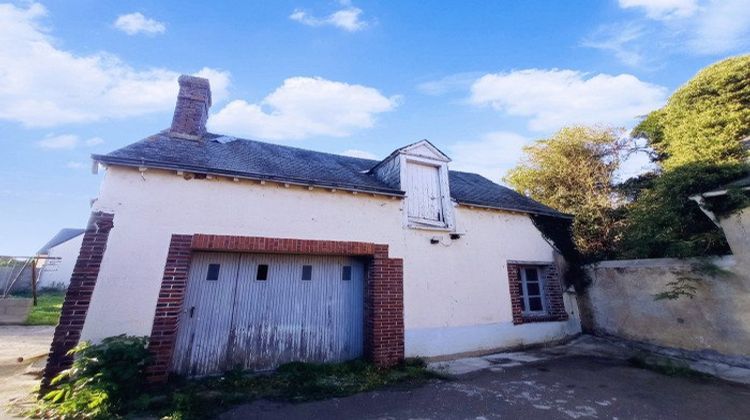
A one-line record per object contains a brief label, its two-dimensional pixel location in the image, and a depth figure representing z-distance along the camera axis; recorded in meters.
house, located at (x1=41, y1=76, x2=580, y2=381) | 5.25
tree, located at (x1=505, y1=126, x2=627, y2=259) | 11.68
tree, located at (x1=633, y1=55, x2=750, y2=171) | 10.02
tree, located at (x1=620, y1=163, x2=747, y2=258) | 6.54
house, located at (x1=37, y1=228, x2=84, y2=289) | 24.78
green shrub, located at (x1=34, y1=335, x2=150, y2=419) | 3.83
